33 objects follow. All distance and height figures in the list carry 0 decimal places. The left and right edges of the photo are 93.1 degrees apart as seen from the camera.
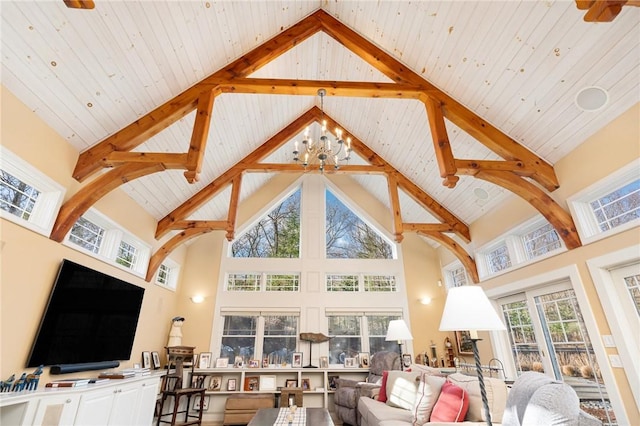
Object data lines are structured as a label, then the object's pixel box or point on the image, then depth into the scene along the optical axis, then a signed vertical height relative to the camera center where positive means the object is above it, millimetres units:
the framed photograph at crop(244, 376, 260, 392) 5844 -789
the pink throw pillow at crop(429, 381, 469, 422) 2824 -589
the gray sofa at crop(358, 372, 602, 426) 1565 -354
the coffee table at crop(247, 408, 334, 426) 3342 -859
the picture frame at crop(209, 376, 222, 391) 5805 -777
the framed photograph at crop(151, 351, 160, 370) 5432 -340
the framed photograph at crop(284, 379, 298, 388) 5842 -793
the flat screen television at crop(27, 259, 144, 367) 3205 +225
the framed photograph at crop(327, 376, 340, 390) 5858 -780
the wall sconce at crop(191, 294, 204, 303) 6531 +811
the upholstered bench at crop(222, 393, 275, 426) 5223 -1078
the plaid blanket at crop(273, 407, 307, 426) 3334 -852
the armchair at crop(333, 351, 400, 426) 4863 -768
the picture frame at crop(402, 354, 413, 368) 6113 -401
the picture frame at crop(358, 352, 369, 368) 6182 -385
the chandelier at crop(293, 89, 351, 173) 4082 +2437
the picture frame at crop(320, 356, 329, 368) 6141 -424
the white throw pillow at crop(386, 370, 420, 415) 3836 -612
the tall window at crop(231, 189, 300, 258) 7137 +2283
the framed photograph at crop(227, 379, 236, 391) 5797 -809
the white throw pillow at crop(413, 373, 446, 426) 3078 -576
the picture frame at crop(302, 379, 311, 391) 5886 -822
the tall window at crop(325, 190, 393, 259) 7297 +2291
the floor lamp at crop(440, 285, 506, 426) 2004 +151
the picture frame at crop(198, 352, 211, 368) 5938 -374
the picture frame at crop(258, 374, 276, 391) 5863 -772
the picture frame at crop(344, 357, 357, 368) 6212 -460
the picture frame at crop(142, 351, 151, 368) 5131 -319
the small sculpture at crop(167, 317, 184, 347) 5930 +138
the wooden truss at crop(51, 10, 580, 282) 3580 +2430
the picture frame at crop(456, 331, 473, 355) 5868 -83
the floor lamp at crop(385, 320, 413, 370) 5270 +109
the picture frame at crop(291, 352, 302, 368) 6116 -392
